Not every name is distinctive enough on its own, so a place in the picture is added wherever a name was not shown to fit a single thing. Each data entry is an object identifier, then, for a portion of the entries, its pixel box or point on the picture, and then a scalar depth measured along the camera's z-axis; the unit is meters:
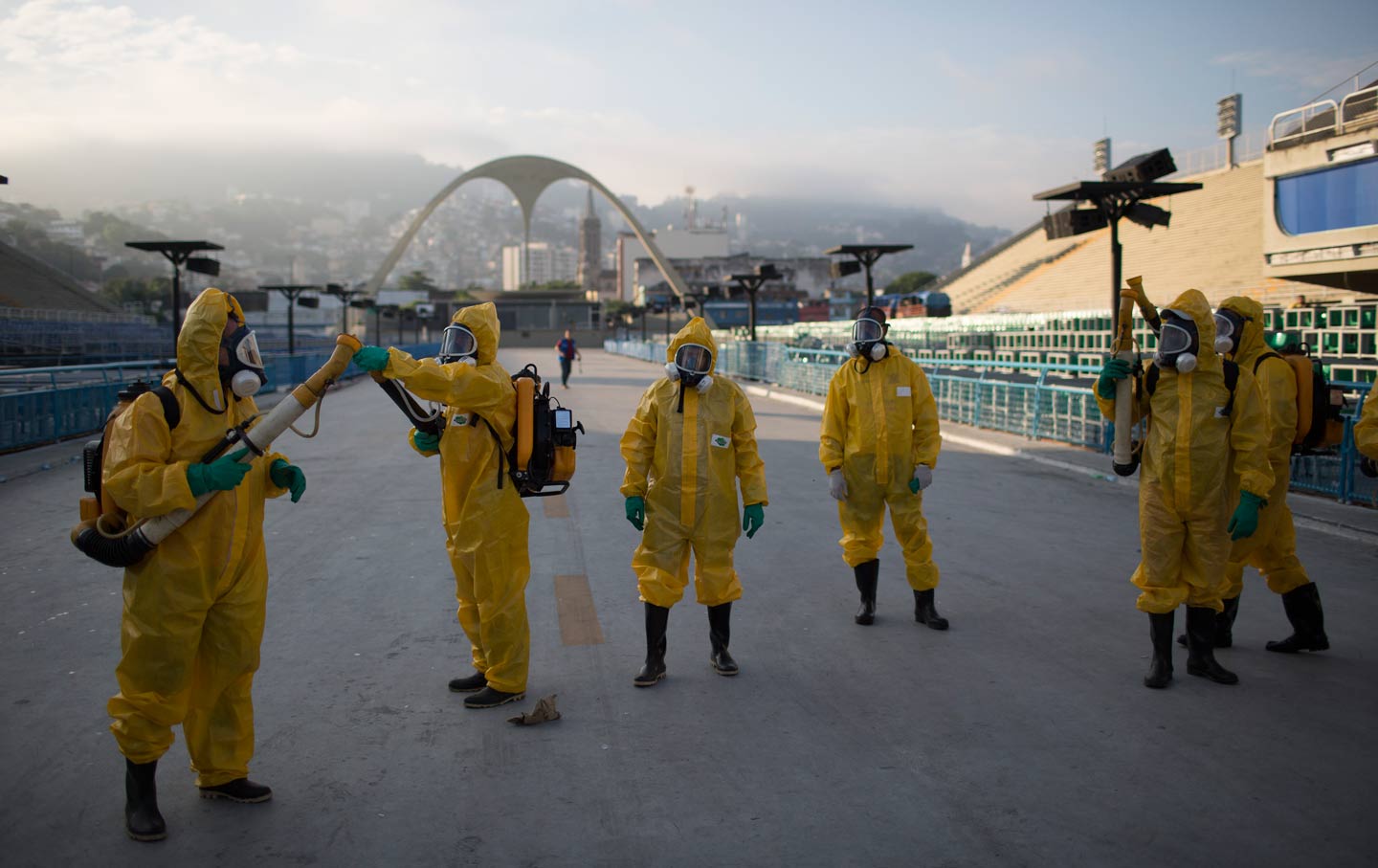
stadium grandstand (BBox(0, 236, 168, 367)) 23.52
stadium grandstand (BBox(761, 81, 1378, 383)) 17.45
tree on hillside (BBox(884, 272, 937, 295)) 109.88
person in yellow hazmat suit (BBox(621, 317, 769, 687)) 4.87
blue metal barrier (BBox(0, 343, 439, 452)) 13.02
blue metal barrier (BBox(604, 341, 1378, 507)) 9.38
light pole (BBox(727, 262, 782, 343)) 27.80
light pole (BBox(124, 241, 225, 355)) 17.25
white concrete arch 117.38
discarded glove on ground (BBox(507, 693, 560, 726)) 4.28
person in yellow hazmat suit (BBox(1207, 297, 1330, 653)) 5.14
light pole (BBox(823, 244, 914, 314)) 19.72
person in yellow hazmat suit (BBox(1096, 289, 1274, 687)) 4.65
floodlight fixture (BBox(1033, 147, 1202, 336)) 11.26
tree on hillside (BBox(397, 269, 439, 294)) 159.38
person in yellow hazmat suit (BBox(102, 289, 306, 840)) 3.31
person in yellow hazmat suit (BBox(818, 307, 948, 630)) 5.79
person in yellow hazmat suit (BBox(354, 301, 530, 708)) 4.35
